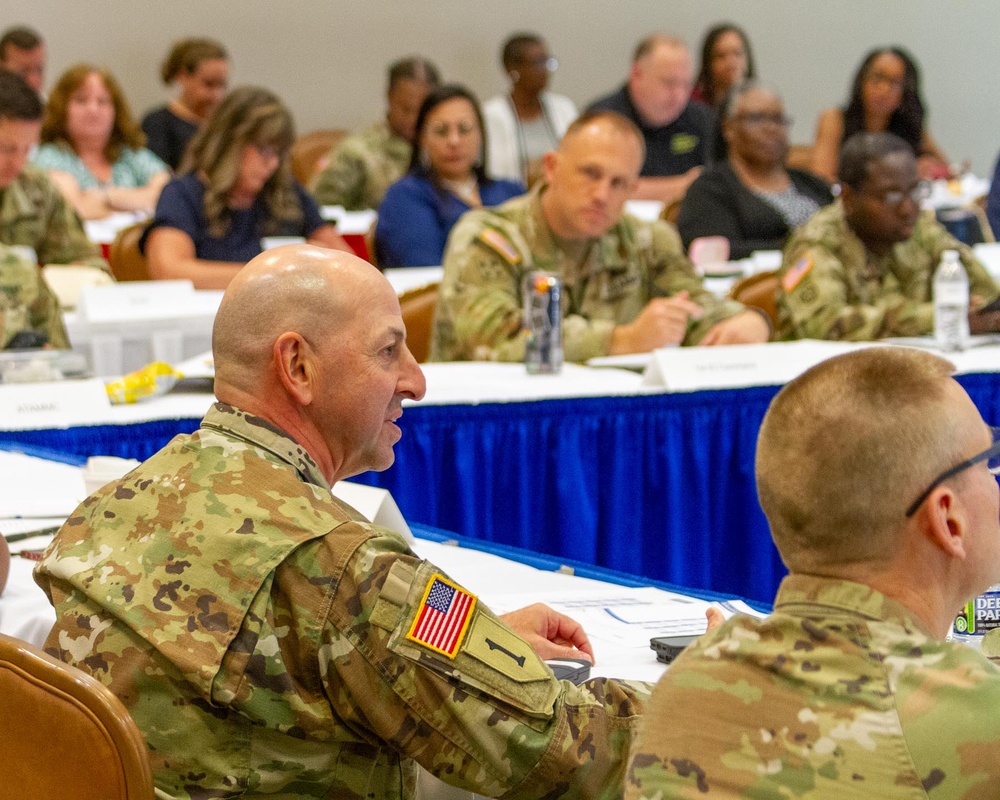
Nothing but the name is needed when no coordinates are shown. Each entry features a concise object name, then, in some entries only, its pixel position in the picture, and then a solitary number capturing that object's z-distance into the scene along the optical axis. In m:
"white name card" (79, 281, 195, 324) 7.87
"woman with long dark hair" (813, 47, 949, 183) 14.07
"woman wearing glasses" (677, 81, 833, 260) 10.08
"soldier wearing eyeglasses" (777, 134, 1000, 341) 7.27
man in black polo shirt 14.29
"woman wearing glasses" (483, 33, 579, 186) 15.04
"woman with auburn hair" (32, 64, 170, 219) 12.30
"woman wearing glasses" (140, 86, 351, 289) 9.00
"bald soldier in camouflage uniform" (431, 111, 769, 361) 6.64
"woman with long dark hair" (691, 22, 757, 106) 16.35
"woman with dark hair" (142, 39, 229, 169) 14.92
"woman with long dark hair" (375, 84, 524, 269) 9.97
